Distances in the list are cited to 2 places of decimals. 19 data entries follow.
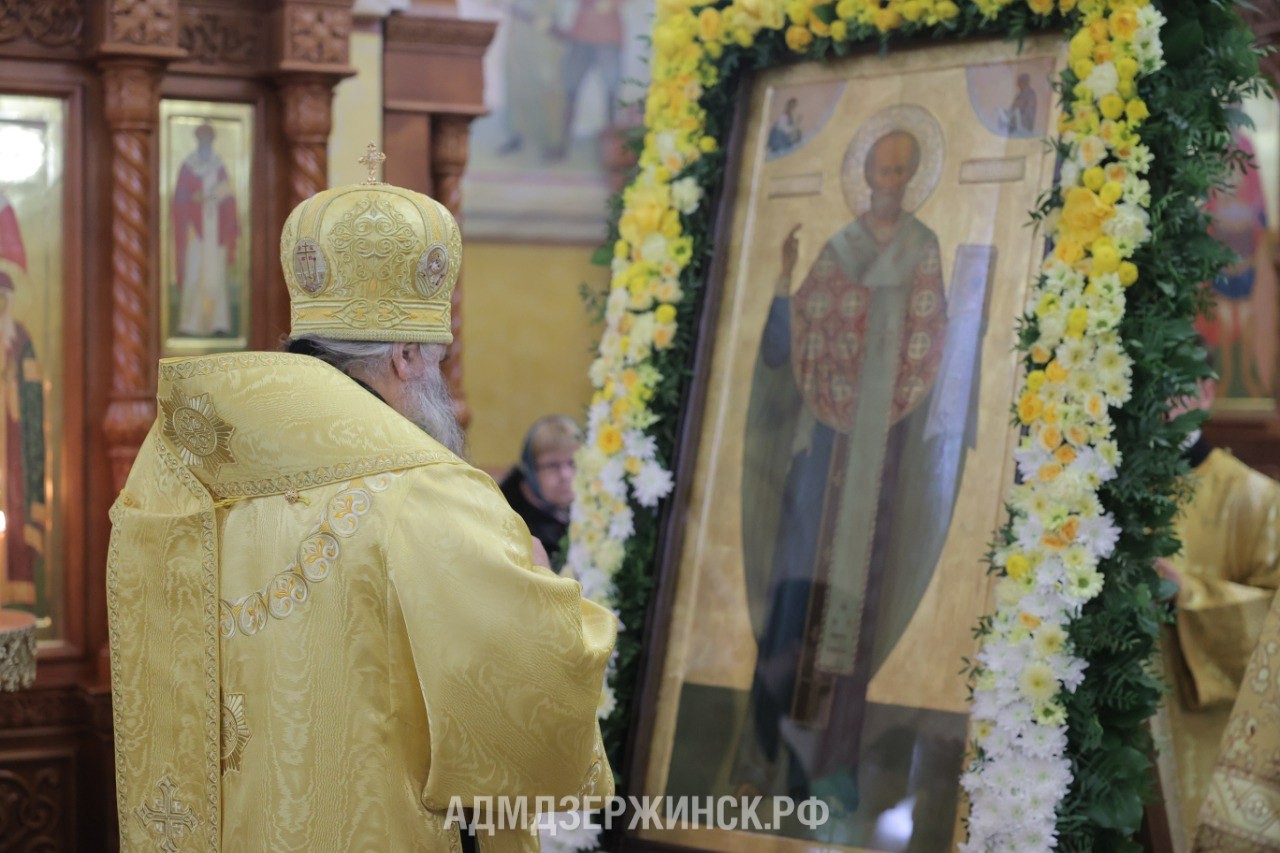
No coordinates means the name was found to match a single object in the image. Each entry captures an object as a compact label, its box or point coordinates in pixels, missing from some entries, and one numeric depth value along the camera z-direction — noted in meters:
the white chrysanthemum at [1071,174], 3.10
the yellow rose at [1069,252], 3.06
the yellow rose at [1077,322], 3.02
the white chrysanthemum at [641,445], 3.70
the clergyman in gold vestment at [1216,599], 3.93
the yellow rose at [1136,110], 2.98
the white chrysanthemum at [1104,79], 3.01
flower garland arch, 2.99
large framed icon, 3.24
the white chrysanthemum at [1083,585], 2.99
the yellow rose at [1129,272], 2.99
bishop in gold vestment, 2.22
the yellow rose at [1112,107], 3.01
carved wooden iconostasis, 4.23
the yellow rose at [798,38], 3.56
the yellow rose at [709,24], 3.68
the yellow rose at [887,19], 3.40
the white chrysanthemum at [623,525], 3.71
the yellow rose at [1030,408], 3.09
